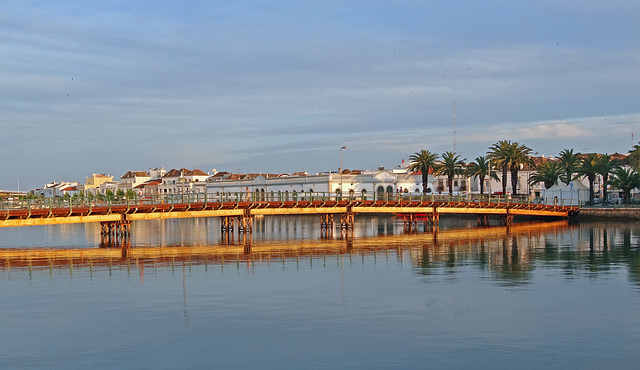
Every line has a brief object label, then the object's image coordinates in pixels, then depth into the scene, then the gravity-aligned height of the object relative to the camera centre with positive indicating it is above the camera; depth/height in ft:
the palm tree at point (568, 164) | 370.53 +11.07
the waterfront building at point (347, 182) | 437.99 +5.07
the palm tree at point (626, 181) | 330.54 +1.77
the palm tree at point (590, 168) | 336.29 +8.31
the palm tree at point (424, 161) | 402.72 +14.96
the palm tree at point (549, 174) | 370.53 +6.51
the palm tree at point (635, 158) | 302.04 +11.17
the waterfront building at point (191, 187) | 575.17 +5.48
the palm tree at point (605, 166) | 334.85 +8.75
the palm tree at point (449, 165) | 403.34 +12.57
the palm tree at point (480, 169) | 395.34 +10.33
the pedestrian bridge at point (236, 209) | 203.31 -5.57
